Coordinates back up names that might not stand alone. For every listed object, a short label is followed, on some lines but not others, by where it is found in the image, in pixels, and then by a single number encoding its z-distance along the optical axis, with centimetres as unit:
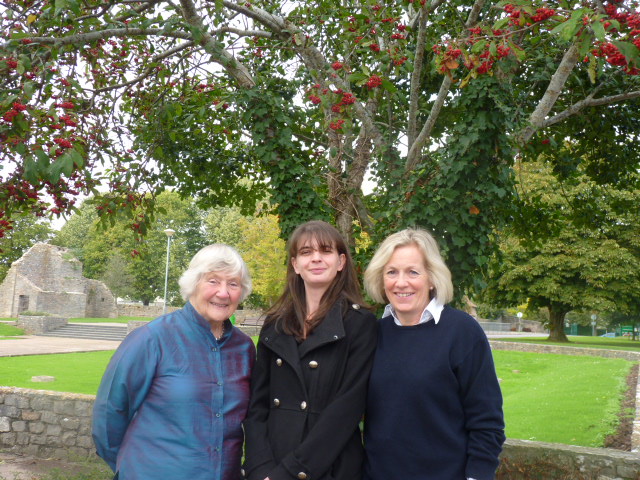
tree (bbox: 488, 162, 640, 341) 2755
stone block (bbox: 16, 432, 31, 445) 700
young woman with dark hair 238
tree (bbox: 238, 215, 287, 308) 3259
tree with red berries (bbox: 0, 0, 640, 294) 424
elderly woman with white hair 251
